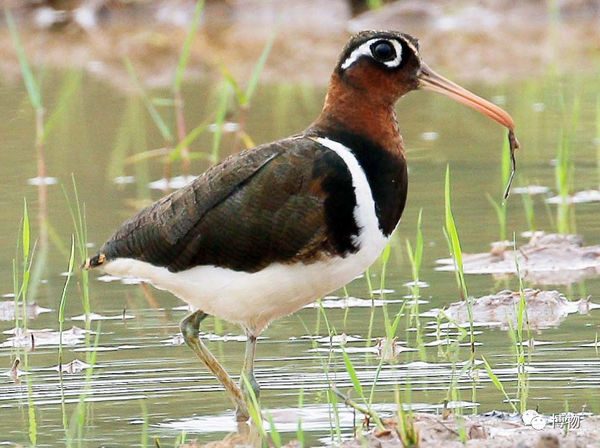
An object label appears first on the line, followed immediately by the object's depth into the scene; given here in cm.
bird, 1087
